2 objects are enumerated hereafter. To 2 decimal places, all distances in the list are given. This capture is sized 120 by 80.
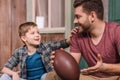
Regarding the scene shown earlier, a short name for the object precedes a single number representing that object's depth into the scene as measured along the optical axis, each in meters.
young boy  2.71
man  2.05
